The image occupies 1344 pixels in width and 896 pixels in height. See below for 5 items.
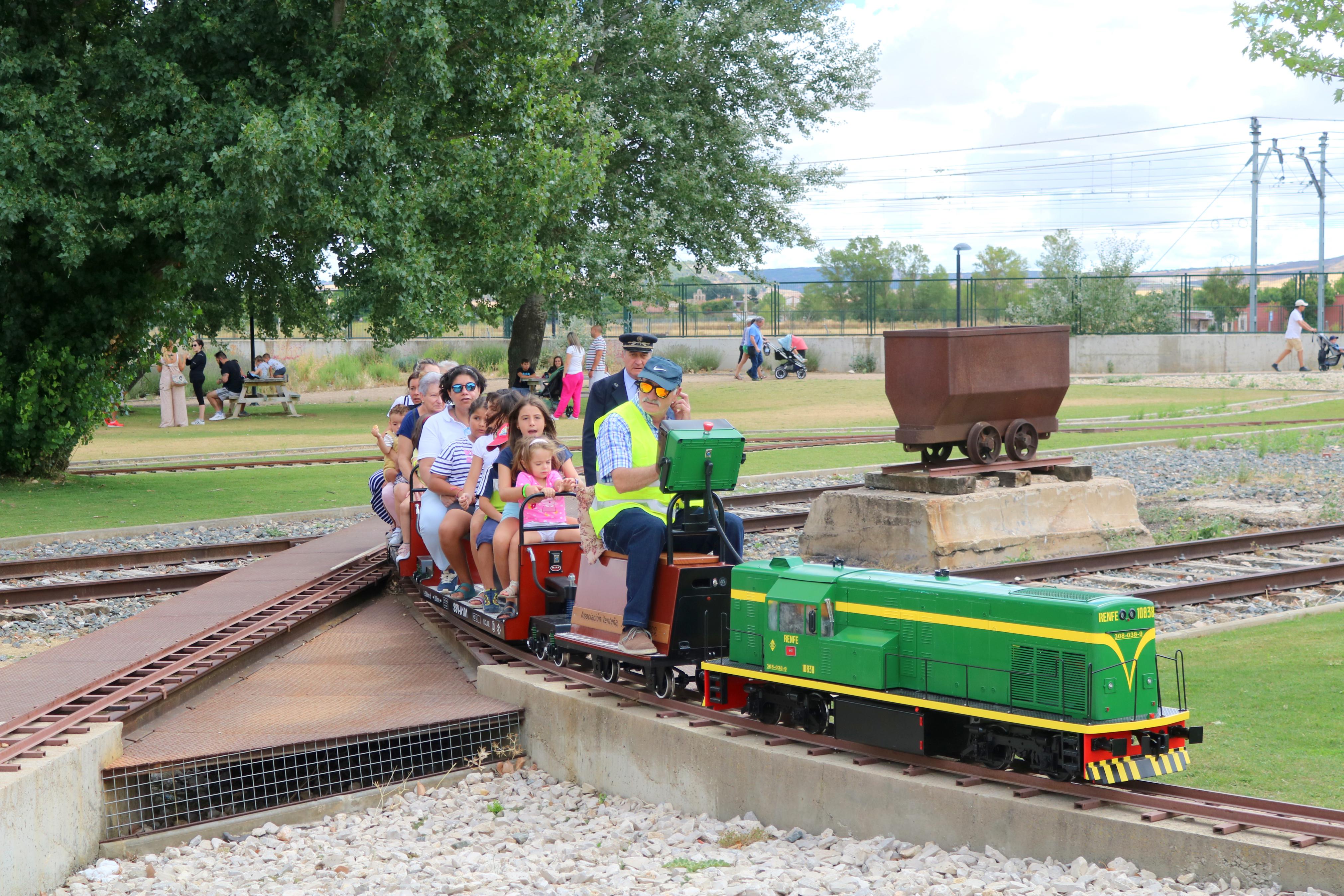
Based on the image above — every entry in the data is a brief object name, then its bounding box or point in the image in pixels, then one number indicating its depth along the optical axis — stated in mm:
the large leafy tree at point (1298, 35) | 20141
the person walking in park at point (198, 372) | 32938
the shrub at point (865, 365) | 43969
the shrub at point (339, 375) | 40250
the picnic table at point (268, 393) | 32031
